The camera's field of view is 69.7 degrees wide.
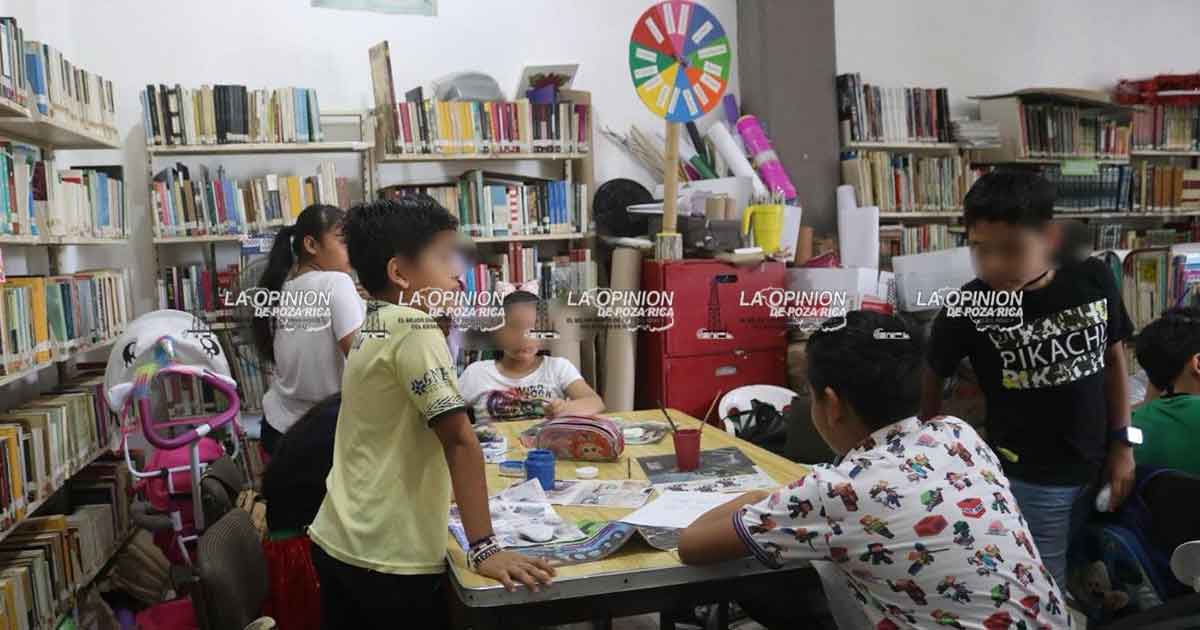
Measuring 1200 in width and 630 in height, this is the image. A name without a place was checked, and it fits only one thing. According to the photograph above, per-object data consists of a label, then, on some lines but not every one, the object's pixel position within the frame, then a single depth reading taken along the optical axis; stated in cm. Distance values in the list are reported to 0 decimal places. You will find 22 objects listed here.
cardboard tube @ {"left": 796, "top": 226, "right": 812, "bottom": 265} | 452
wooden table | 142
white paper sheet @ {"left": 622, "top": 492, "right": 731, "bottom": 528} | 169
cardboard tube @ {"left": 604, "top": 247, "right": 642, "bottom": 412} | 407
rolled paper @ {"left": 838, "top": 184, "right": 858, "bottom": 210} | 465
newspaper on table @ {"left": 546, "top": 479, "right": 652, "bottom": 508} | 187
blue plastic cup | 199
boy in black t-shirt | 194
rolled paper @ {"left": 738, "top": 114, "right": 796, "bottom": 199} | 450
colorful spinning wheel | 376
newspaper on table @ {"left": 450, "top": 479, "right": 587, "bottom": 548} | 163
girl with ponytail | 251
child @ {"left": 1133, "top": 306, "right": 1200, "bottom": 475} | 205
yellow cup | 407
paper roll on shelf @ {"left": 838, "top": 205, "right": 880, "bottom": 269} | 441
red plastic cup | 209
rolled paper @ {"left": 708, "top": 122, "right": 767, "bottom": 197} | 441
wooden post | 392
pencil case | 221
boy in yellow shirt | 147
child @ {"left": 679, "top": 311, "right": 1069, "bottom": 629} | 123
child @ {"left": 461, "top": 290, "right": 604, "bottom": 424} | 295
